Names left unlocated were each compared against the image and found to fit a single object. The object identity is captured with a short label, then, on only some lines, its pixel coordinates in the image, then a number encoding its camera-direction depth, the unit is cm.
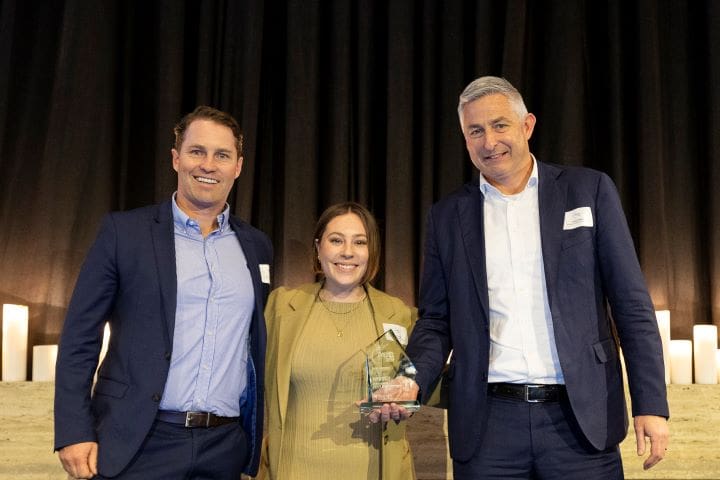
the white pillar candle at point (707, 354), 327
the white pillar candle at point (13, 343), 321
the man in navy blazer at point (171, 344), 221
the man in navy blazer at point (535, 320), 209
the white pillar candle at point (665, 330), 323
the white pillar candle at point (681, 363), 328
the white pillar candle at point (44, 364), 322
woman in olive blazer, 258
